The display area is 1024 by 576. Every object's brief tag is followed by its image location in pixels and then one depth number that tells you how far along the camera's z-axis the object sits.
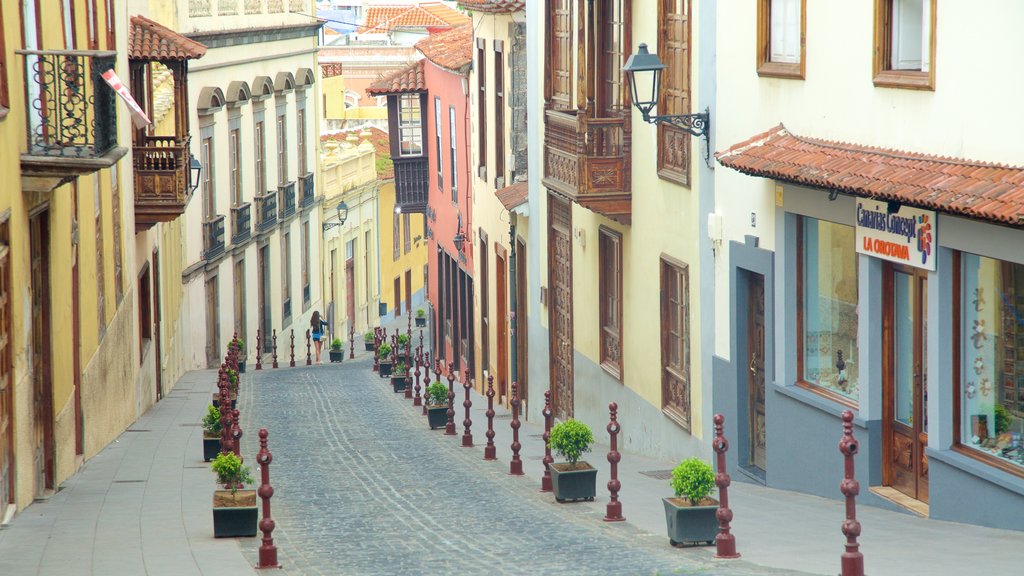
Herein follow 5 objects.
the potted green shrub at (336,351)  38.50
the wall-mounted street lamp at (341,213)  45.00
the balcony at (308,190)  41.16
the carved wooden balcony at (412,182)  37.97
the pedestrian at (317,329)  40.36
